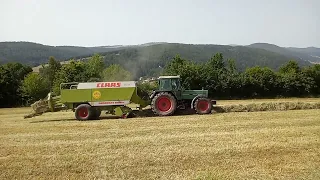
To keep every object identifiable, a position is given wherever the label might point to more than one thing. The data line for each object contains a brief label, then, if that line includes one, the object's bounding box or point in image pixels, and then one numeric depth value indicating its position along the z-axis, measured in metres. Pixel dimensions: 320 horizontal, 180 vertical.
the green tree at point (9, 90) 37.34
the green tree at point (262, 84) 40.03
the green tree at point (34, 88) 38.41
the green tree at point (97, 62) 61.22
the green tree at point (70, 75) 36.81
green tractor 17.20
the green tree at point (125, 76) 26.44
